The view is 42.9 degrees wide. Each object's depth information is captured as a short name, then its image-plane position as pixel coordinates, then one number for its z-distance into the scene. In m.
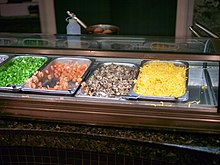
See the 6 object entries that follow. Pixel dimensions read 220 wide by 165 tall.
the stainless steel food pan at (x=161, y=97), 1.55
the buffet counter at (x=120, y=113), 1.40
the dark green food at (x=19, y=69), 1.87
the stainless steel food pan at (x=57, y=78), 1.70
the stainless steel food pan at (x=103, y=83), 1.64
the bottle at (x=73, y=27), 2.19
